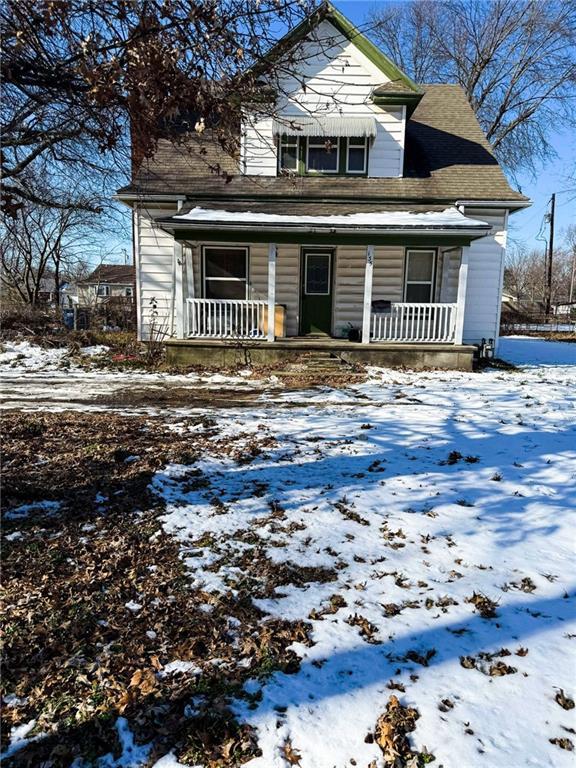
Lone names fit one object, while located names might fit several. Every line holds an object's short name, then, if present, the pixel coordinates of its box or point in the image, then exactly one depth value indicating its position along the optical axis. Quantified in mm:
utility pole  33812
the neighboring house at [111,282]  48688
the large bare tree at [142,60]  2797
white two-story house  11836
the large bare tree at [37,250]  25422
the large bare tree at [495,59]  20344
